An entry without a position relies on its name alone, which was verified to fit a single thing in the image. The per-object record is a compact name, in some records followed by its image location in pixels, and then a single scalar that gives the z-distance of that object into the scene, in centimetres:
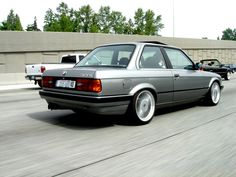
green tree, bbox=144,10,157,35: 7444
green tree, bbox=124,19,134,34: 7856
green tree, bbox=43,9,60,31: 10162
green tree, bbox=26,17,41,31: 12960
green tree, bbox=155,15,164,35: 8238
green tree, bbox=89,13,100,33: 8541
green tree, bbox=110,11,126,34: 8225
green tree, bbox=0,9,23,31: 9456
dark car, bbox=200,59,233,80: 1873
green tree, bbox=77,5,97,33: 8456
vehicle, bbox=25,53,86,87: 1356
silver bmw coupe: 491
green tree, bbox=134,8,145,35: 7628
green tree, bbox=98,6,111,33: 8419
